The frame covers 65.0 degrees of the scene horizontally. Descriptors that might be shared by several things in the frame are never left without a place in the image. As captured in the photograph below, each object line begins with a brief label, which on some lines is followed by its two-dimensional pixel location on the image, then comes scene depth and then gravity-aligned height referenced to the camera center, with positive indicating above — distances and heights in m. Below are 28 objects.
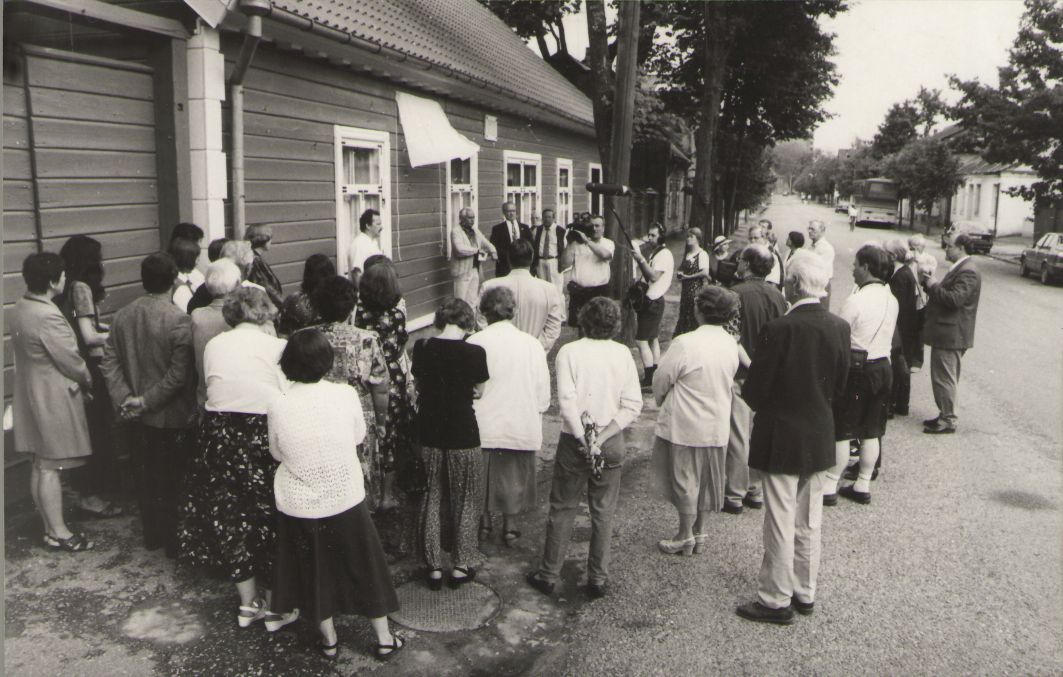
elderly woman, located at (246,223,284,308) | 5.81 -0.34
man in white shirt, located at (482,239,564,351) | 6.29 -0.67
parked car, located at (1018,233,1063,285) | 20.97 -1.02
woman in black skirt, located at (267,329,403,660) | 3.47 -1.24
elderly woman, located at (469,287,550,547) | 4.57 -0.98
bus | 50.50 +0.90
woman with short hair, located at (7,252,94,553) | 4.22 -0.94
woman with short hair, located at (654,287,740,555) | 4.62 -1.06
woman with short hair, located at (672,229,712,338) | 8.09 -0.54
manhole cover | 4.12 -2.00
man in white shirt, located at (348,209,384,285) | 7.80 -0.23
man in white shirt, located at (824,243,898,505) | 5.56 -0.85
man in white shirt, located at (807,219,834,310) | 8.88 -0.25
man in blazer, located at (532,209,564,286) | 12.12 -0.50
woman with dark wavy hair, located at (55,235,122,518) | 4.78 -0.78
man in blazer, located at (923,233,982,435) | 7.27 -0.89
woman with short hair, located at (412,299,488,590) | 4.29 -1.17
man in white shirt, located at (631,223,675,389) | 8.24 -0.76
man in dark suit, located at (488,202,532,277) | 11.52 -0.24
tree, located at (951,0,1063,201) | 22.66 +3.17
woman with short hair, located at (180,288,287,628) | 3.94 -1.08
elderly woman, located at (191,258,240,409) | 4.34 -0.52
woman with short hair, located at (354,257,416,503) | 4.61 -0.71
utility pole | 9.40 +1.26
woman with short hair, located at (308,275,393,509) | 4.20 -0.68
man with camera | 8.69 -0.47
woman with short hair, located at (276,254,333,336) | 4.23 -0.50
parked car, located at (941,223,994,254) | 30.64 -0.78
